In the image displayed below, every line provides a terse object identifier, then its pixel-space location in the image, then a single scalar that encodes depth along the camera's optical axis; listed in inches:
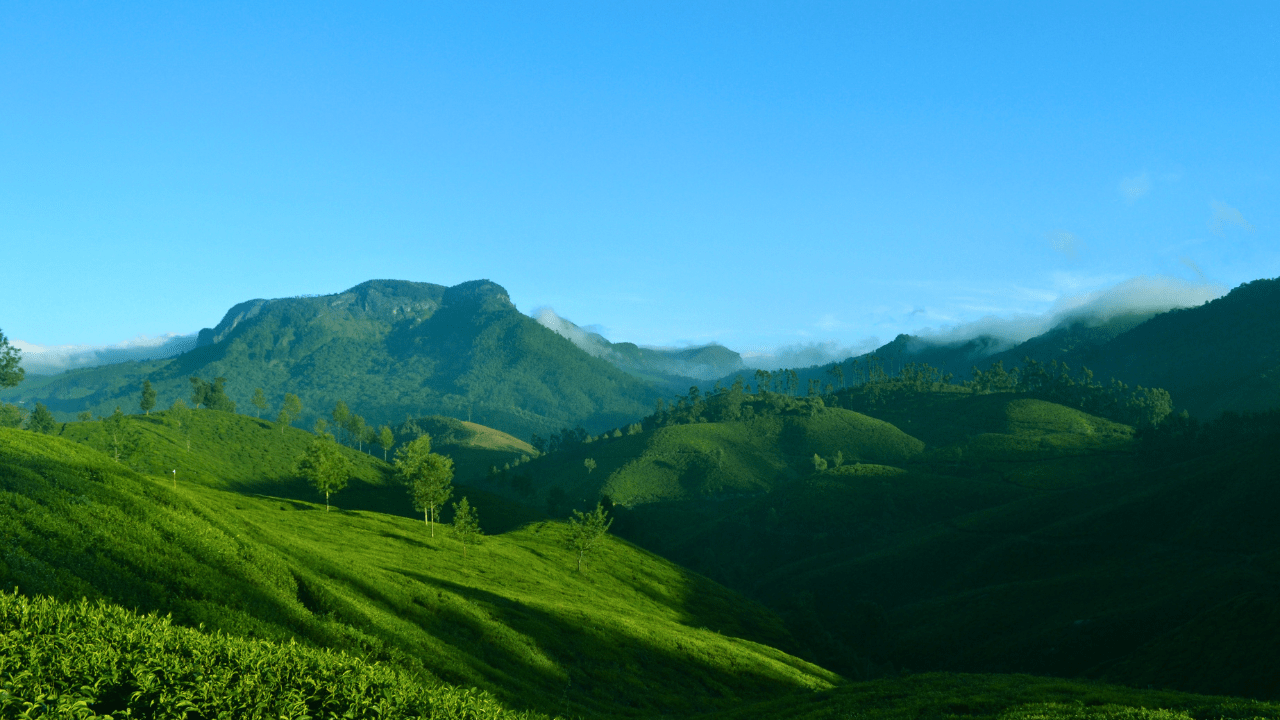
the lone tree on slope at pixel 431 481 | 5423.2
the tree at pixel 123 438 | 6264.8
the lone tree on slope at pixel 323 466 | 5516.7
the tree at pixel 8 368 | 7155.5
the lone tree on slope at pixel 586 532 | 5231.3
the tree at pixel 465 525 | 4589.1
